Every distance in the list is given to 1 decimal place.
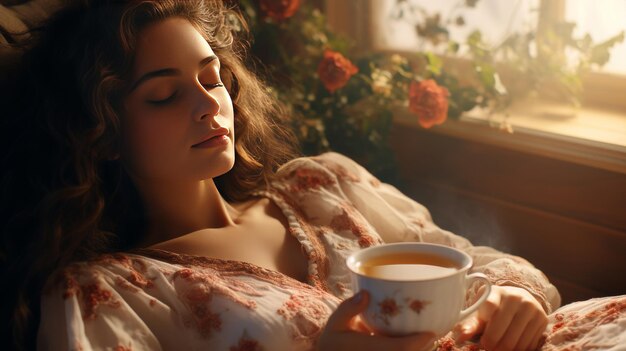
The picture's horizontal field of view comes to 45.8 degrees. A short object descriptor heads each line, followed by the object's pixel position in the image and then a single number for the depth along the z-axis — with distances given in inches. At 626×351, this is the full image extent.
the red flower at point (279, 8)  78.9
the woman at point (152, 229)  43.7
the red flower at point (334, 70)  74.0
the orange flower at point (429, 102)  69.8
